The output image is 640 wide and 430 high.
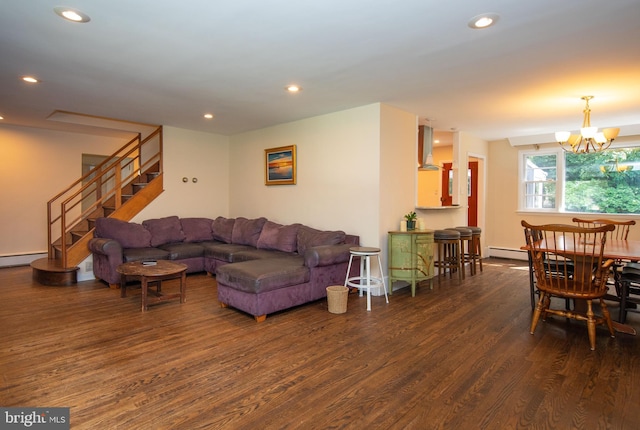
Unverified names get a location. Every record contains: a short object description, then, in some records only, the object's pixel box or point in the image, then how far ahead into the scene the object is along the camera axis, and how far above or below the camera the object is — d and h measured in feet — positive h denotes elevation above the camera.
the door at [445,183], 25.55 +1.51
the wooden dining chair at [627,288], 10.78 -2.66
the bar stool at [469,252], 18.28 -2.53
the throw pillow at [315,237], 14.89 -1.46
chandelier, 13.60 +2.72
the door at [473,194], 24.91 +0.70
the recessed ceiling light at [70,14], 7.55 +4.08
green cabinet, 14.80 -2.19
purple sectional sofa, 12.05 -2.23
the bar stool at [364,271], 13.20 -2.68
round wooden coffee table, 12.70 -2.54
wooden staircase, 16.49 -0.17
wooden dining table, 9.47 -1.32
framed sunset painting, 18.57 +2.04
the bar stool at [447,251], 16.99 -2.49
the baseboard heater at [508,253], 23.32 -3.29
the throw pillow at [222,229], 19.90 -1.45
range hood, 18.86 +2.93
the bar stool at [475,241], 19.33 -2.04
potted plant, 15.43 -0.75
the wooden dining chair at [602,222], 13.62 -0.69
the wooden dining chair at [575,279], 9.50 -2.11
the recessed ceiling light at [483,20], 7.70 +4.07
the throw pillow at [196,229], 19.90 -1.48
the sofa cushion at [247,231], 18.58 -1.48
